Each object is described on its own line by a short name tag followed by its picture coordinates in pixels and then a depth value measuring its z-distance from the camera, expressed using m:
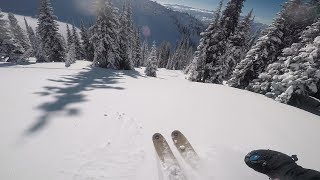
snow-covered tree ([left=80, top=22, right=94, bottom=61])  35.66
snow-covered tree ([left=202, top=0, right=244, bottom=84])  15.86
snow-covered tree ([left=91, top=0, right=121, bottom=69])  17.05
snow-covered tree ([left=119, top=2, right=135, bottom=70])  20.04
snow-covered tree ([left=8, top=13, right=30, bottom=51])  34.62
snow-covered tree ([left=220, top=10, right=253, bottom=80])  17.24
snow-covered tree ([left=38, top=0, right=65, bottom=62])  22.87
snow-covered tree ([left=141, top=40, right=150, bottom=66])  52.52
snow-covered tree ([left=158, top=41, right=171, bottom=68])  60.64
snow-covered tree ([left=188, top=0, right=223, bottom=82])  16.75
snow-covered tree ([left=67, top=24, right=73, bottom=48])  35.27
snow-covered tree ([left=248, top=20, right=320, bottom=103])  8.59
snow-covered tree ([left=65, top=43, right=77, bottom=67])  16.67
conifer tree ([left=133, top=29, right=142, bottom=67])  36.92
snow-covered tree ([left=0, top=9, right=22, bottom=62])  19.55
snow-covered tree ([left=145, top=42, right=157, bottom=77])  23.47
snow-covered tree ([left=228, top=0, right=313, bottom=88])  13.81
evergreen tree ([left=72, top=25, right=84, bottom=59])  35.95
